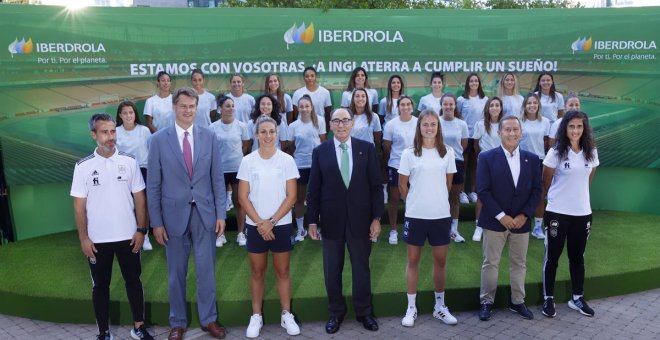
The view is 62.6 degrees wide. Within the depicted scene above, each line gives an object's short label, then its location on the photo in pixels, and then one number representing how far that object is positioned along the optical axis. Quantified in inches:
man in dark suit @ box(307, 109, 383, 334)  154.4
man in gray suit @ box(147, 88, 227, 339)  148.5
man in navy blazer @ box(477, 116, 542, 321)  159.9
